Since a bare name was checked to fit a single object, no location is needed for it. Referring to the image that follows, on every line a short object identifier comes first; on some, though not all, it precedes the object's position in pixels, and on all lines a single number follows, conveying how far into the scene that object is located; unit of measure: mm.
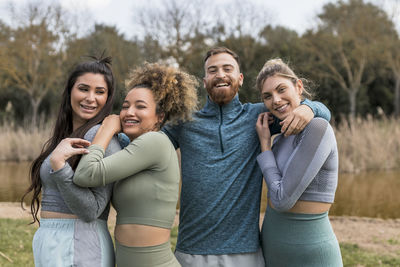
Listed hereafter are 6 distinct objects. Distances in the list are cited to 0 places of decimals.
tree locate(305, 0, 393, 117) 21125
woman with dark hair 2021
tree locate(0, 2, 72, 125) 19609
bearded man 2629
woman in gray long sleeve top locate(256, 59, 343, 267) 2271
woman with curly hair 2021
